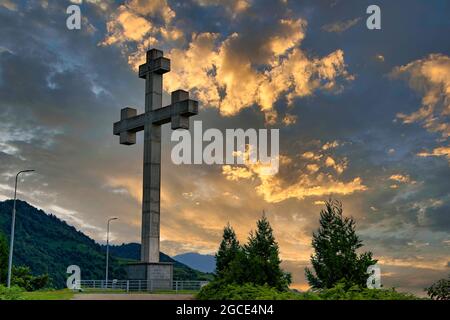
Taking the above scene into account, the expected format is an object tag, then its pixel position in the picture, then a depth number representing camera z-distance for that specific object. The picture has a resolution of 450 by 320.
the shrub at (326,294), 16.58
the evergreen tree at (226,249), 40.53
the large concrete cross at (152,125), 40.91
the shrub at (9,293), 24.38
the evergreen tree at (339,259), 24.05
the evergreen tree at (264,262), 26.50
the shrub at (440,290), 25.64
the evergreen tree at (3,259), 66.31
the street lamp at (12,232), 38.42
